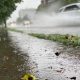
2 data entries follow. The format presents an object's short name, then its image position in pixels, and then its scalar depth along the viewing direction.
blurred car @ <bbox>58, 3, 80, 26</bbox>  9.96
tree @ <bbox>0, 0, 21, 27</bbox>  10.26
